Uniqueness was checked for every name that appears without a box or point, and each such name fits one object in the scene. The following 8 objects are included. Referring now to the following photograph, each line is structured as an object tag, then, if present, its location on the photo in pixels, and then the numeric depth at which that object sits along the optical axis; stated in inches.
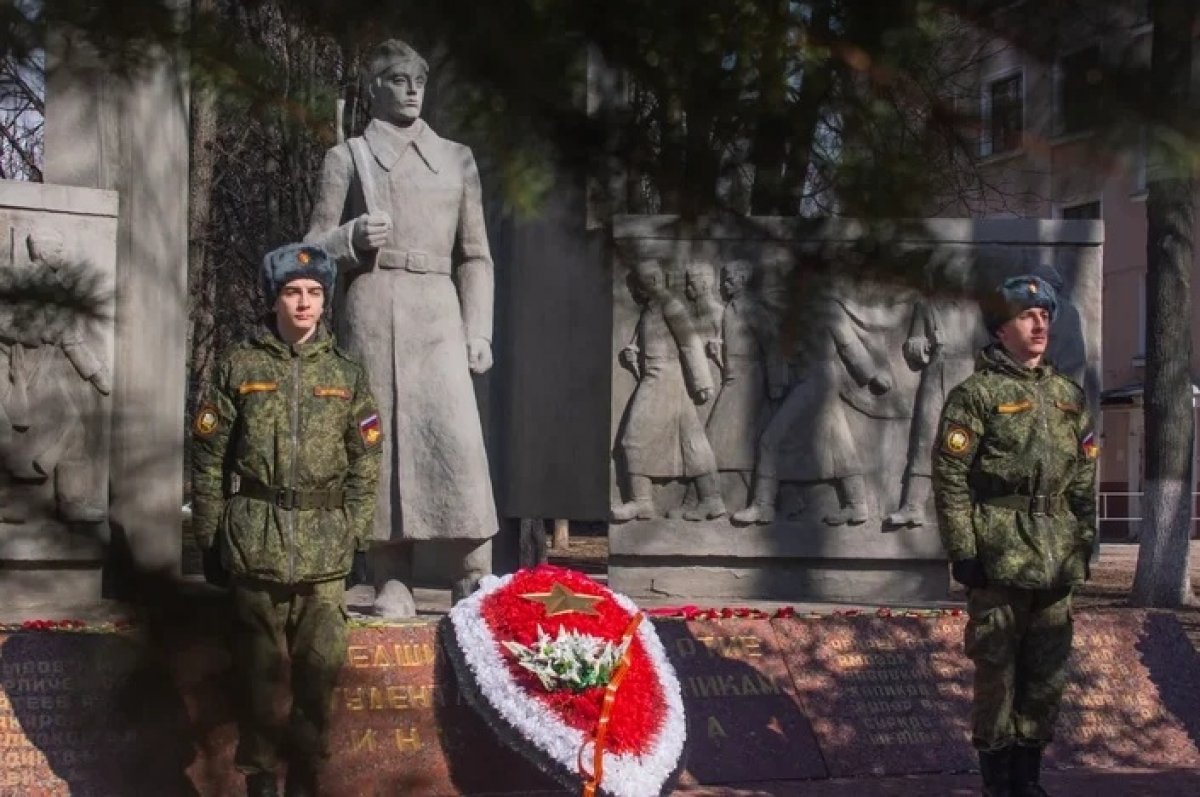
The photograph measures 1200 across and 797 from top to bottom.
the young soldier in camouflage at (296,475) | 182.5
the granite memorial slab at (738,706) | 228.7
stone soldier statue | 276.8
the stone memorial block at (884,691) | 236.8
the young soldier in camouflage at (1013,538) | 196.5
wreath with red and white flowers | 198.2
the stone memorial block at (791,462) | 371.9
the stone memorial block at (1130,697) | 247.8
